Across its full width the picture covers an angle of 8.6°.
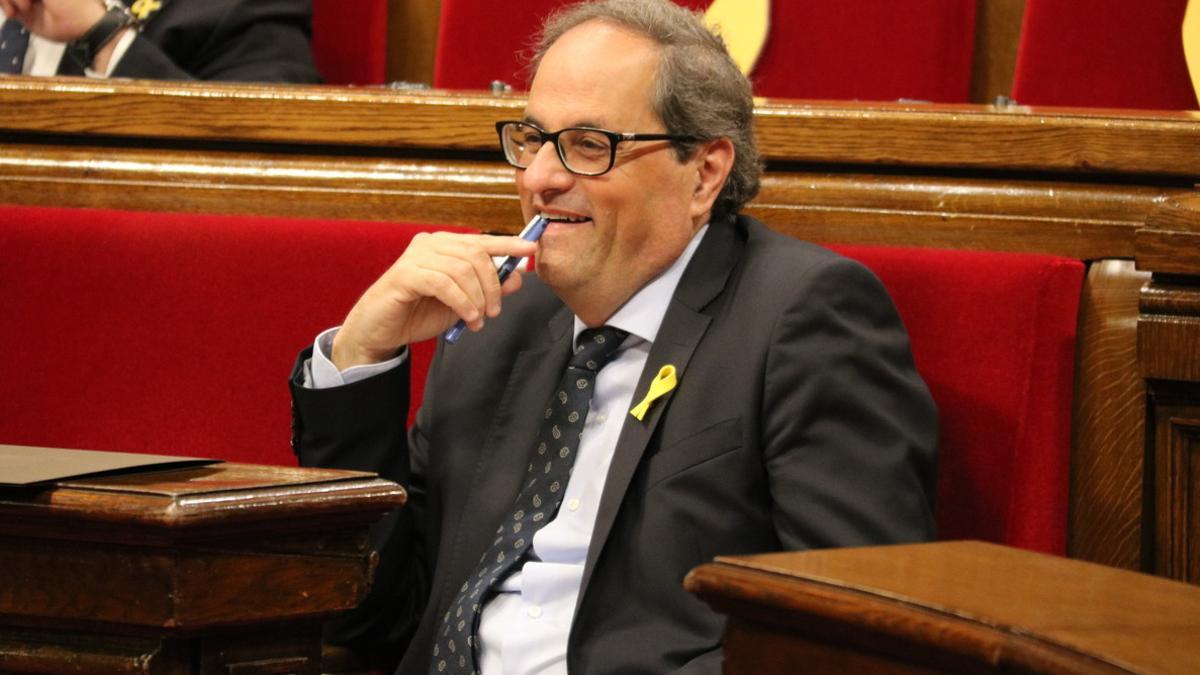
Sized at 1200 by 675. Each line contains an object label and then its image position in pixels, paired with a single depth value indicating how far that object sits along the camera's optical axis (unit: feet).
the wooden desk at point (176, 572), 21.96
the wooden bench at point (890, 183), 23.23
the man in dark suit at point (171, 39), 25.77
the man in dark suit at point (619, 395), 23.08
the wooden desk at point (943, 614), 21.08
